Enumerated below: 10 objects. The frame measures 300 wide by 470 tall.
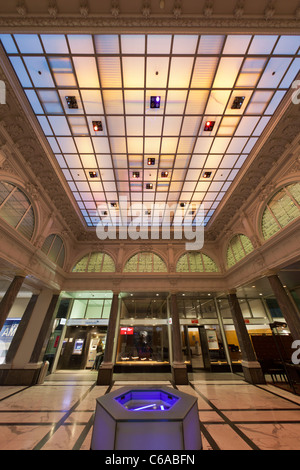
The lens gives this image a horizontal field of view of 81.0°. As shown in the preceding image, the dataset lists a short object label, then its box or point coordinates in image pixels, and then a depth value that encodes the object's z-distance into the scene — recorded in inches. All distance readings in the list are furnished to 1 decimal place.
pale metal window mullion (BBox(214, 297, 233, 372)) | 425.7
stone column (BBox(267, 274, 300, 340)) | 243.3
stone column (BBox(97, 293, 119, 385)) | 324.2
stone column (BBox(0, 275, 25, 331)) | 255.4
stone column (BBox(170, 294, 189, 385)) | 329.1
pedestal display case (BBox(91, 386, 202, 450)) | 90.8
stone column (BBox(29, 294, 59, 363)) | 337.1
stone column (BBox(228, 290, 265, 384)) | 323.9
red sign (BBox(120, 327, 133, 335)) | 433.4
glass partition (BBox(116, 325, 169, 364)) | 417.4
